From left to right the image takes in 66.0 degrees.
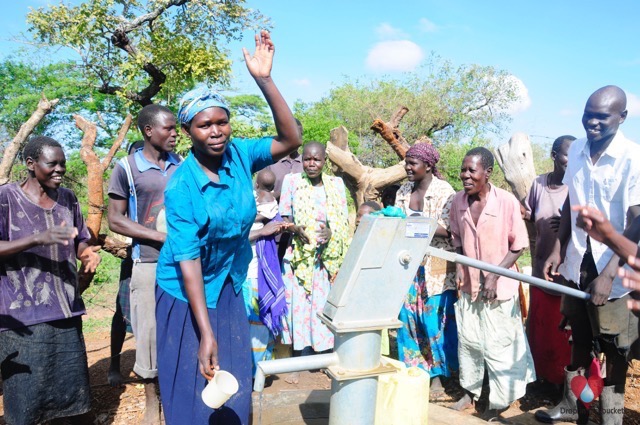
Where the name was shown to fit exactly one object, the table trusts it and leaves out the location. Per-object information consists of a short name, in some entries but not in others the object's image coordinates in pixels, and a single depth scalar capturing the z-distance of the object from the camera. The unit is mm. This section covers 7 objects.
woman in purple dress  2506
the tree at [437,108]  20016
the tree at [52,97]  13602
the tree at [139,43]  10180
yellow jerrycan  1951
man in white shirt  2367
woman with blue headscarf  1776
